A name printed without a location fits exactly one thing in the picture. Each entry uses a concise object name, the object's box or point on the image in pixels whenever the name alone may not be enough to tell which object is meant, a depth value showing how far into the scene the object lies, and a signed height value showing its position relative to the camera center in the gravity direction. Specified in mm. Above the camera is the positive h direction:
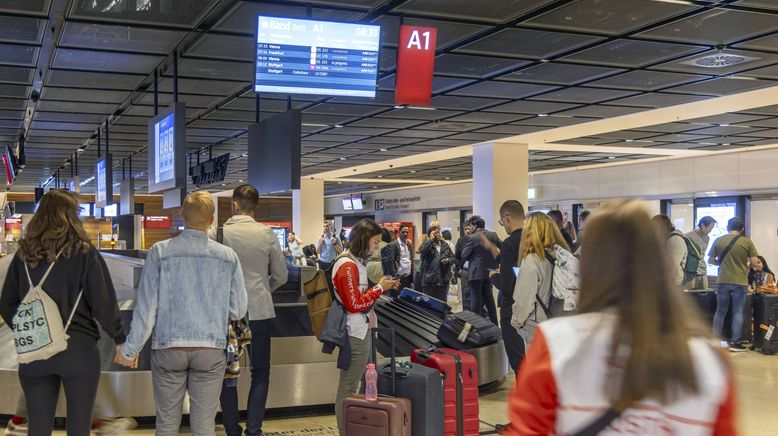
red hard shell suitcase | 5316 -1118
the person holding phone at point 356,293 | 5168 -478
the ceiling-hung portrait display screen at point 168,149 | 7918 +714
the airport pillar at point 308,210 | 25781 +264
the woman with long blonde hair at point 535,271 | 5609 -369
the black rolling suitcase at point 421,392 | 4809 -1037
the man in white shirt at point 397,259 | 12305 -616
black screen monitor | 7227 +605
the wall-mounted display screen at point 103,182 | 13320 +618
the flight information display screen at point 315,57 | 6234 +1248
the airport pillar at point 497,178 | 15703 +786
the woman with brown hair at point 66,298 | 3852 -383
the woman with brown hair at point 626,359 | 1535 -270
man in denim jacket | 4223 -517
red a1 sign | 6527 +1234
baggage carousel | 6496 -1310
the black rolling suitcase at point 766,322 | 10375 -1357
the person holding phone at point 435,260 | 12180 -627
